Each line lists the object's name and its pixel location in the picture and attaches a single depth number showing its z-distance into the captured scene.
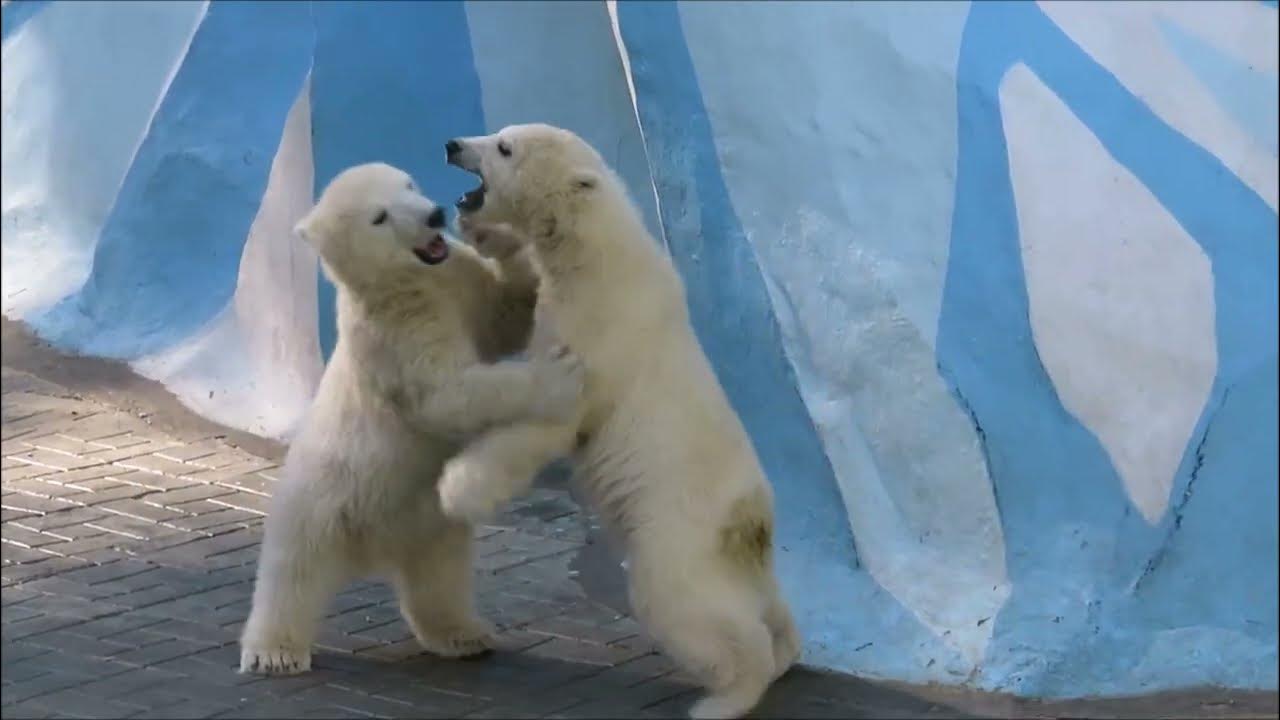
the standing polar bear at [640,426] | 8.73
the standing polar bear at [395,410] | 8.91
